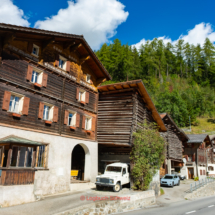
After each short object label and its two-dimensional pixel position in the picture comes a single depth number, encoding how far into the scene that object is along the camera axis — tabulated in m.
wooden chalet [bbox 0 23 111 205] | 13.61
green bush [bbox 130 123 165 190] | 18.95
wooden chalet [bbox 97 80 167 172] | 20.92
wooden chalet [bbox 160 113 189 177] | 35.28
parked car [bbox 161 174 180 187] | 26.87
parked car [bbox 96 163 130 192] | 16.55
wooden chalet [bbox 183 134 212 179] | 39.81
